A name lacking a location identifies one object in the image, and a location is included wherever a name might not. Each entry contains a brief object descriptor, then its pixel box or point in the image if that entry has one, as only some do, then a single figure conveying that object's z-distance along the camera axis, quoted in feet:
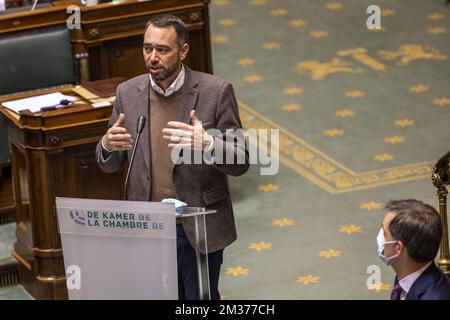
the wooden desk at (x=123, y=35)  54.70
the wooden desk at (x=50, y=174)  47.03
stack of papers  49.32
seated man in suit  28.30
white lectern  29.94
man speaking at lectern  33.68
